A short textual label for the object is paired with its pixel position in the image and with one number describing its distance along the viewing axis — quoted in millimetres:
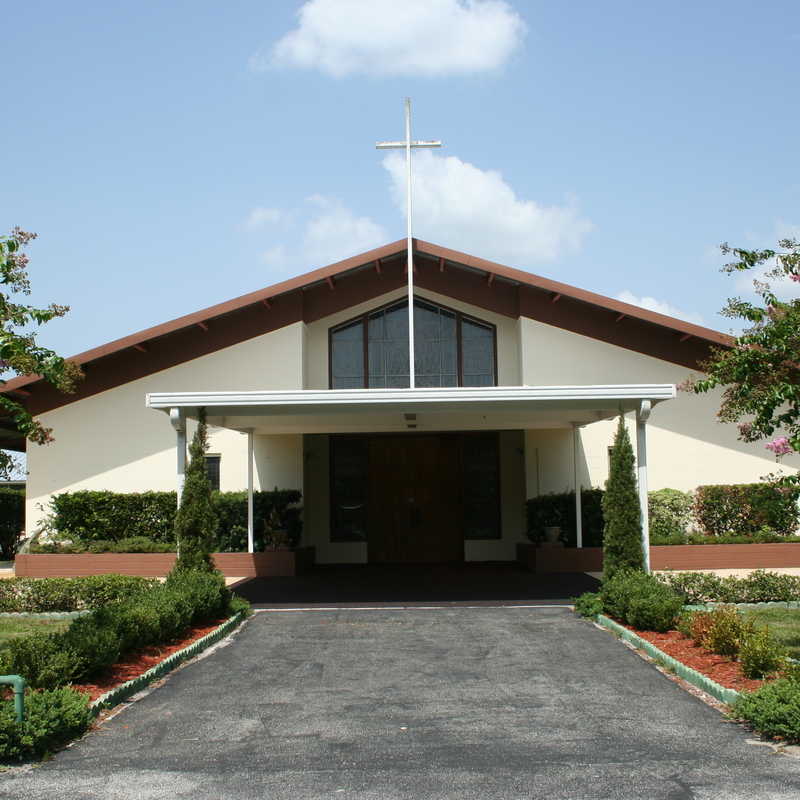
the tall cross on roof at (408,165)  17953
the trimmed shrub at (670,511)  17766
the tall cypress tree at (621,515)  12195
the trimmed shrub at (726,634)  8648
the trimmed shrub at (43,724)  5953
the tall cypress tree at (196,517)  12188
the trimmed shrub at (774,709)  6199
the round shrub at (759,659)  7770
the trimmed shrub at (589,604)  11468
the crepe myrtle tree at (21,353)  7367
